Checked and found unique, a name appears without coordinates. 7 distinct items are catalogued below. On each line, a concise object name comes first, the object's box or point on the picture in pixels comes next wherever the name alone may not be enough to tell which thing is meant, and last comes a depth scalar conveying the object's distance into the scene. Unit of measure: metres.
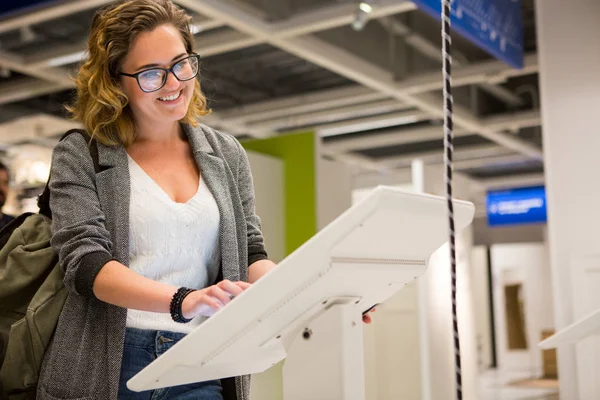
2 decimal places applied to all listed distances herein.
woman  1.49
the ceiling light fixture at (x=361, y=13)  6.28
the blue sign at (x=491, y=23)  5.43
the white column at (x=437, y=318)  7.69
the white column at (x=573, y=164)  5.48
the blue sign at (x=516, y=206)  15.12
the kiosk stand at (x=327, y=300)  1.07
